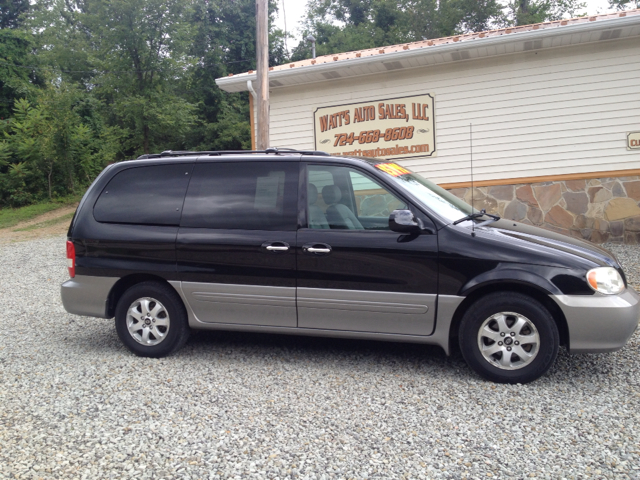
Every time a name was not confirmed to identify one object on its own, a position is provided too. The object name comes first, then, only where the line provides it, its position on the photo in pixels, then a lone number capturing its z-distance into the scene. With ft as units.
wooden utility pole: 32.07
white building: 33.24
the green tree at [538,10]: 98.43
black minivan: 13.46
